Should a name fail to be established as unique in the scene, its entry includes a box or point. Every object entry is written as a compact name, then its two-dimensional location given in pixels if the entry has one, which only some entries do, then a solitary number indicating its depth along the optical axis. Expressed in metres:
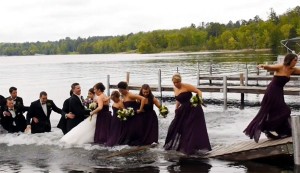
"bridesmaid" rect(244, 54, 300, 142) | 10.55
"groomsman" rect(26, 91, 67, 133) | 14.94
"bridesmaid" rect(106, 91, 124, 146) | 13.25
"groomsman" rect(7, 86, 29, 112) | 15.29
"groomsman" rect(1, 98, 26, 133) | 15.45
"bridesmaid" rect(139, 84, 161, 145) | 12.75
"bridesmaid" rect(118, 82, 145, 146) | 12.89
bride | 14.30
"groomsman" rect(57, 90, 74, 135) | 14.44
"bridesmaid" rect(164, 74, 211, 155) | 11.77
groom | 13.89
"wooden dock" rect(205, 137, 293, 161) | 10.80
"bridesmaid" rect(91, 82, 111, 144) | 13.70
